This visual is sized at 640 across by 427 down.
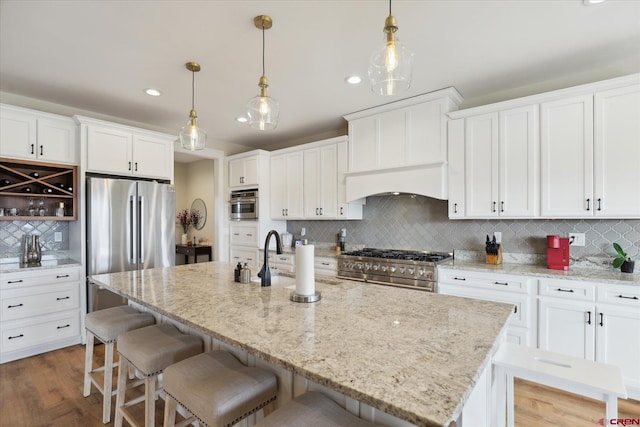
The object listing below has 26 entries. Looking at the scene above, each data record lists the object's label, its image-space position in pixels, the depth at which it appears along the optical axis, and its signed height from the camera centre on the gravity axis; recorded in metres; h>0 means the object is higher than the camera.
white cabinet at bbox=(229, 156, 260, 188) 4.80 +0.67
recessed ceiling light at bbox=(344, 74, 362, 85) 2.85 +1.25
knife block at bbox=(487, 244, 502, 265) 3.04 -0.43
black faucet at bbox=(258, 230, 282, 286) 1.97 -0.39
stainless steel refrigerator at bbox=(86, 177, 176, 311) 3.36 -0.16
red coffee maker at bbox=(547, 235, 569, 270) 2.70 -0.34
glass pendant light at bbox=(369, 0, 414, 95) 1.38 +0.68
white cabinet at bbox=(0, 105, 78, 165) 3.04 +0.81
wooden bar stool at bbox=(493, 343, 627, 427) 1.04 -0.57
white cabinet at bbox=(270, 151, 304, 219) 4.53 +0.42
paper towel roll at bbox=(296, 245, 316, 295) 1.59 -0.30
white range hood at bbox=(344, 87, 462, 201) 3.22 +0.75
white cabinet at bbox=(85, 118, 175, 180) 3.49 +0.75
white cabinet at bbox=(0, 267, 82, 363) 2.95 -0.97
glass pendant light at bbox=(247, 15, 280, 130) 1.94 +0.66
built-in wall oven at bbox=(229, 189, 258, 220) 4.80 +0.15
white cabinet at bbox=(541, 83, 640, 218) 2.43 +0.48
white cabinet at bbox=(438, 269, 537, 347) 2.59 -0.69
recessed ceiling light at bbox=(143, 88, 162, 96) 3.13 +1.24
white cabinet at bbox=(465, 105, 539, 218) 2.81 +0.47
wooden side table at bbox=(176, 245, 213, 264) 5.85 -0.68
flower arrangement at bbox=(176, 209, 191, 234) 6.60 -0.11
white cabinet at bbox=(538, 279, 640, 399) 2.25 -0.82
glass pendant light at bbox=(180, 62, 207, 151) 2.43 +0.62
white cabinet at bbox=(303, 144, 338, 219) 4.14 +0.44
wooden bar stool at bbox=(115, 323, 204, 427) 1.58 -0.73
